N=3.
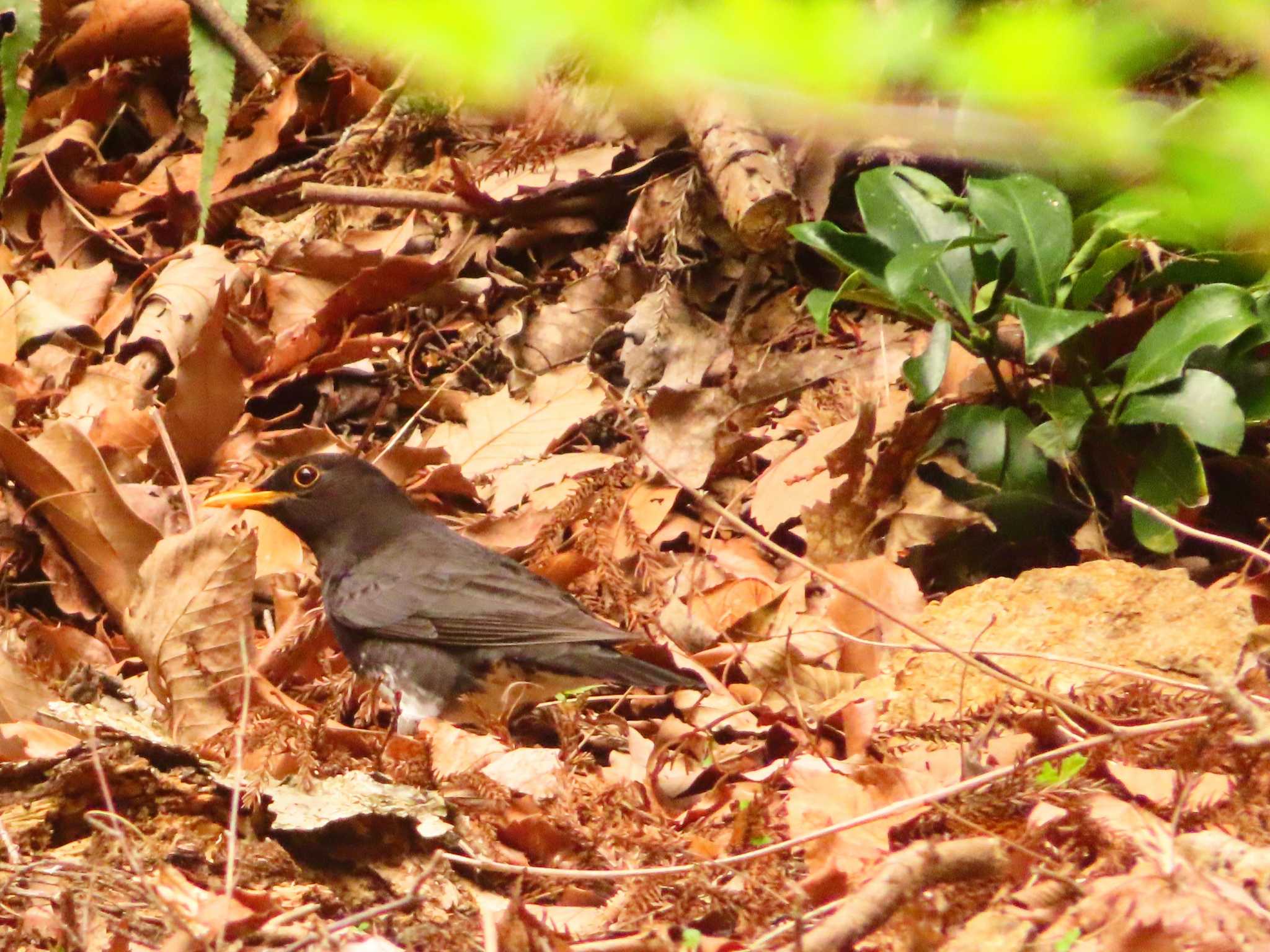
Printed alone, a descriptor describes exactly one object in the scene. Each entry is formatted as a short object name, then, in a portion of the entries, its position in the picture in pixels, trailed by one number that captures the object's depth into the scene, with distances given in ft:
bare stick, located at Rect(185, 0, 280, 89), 40.93
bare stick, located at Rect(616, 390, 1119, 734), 17.74
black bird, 28.19
